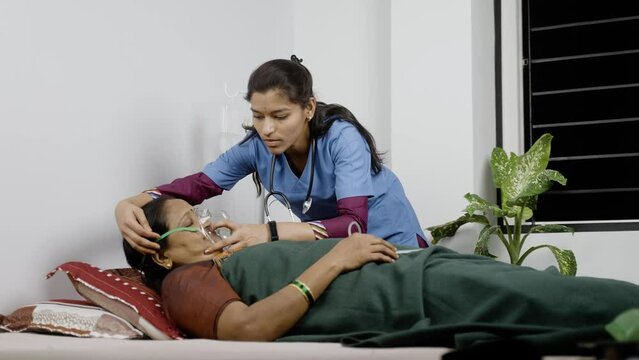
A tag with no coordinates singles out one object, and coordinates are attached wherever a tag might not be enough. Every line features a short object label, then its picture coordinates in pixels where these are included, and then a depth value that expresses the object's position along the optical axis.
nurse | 2.37
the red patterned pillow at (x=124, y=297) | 1.89
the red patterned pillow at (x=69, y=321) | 1.91
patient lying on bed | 1.67
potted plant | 3.31
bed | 1.54
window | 3.70
